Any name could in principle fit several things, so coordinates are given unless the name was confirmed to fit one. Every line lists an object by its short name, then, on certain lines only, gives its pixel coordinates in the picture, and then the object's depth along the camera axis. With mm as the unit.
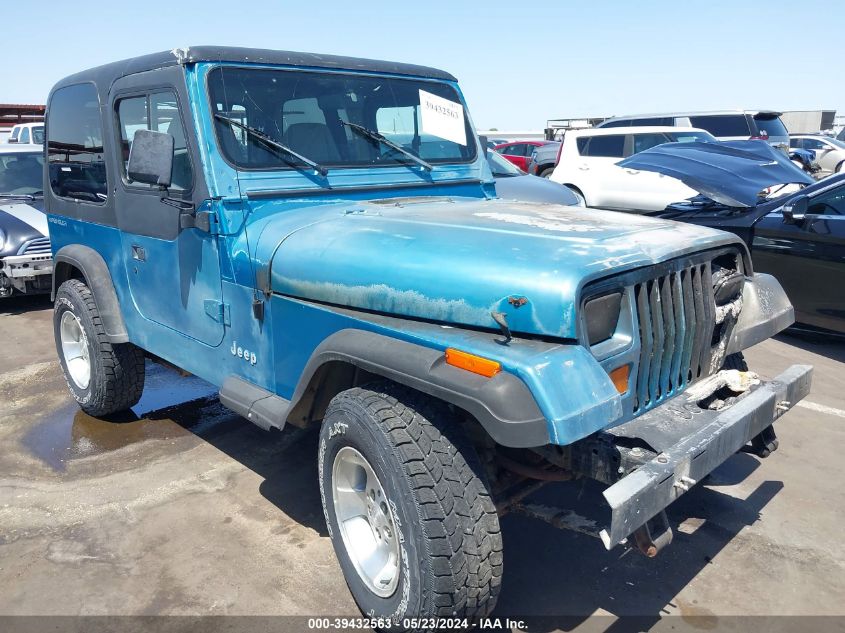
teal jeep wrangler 2227
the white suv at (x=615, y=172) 10156
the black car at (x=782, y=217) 5652
